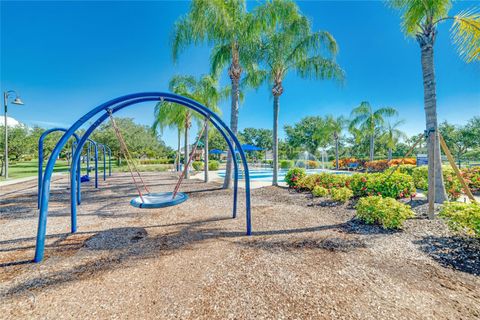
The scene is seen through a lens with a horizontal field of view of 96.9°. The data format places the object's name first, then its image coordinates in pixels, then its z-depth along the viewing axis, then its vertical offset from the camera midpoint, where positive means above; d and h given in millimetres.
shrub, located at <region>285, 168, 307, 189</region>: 9360 -712
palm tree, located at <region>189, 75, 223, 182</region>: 11320 +3721
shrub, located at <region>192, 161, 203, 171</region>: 23156 -538
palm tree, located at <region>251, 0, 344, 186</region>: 8266 +4815
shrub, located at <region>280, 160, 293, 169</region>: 24995 -379
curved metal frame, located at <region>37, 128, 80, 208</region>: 6042 +107
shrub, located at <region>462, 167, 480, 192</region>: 8312 -712
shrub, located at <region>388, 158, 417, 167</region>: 17800 -56
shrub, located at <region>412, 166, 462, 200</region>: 6270 -721
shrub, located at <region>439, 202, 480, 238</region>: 3520 -970
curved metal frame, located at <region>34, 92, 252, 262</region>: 3146 +478
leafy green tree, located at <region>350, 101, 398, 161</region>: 19031 +3987
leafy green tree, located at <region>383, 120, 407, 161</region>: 20530 +2572
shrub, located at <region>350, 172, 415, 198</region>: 6086 -741
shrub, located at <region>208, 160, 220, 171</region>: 22719 -533
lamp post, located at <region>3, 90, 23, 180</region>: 12193 +3590
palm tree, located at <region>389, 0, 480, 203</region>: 4762 +2902
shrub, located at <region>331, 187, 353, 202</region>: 6469 -1046
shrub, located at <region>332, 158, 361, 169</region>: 24583 -164
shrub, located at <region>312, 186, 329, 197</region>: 7289 -1072
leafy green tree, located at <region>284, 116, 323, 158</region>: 36562 +4466
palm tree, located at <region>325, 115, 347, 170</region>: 24484 +4122
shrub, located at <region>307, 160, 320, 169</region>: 27588 -557
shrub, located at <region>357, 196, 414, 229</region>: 4242 -1063
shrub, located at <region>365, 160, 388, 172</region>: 18547 -407
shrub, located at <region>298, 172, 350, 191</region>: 7925 -791
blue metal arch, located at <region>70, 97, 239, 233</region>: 3878 +698
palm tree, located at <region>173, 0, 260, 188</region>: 7883 +5021
